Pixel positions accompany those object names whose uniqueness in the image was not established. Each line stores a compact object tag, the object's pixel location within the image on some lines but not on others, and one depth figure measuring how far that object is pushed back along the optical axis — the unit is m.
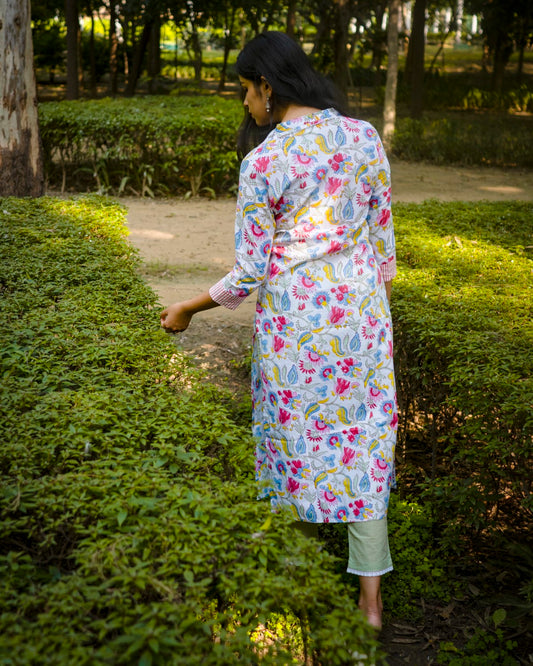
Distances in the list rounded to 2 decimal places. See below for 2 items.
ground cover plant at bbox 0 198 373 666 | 1.30
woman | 2.20
